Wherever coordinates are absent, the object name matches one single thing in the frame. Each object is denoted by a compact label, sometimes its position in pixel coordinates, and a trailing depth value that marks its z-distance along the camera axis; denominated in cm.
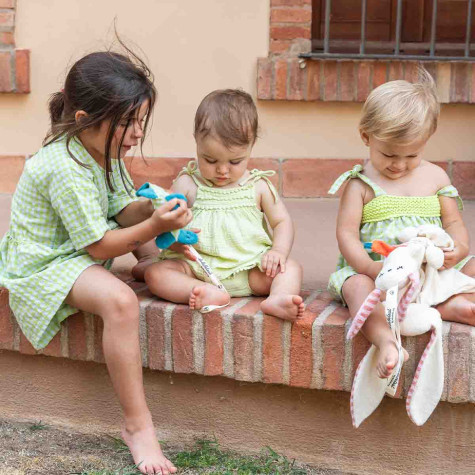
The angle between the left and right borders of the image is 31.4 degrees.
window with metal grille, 492
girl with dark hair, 243
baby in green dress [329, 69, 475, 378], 250
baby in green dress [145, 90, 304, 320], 259
